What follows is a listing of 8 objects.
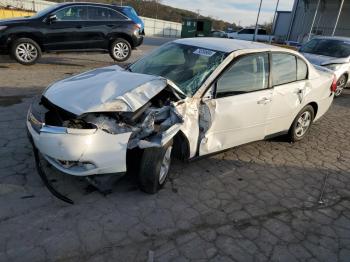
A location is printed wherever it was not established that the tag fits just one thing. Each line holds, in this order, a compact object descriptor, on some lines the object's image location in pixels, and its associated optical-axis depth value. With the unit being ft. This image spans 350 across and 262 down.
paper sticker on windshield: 13.78
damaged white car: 10.30
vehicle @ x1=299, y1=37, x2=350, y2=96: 30.35
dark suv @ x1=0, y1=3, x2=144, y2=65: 30.42
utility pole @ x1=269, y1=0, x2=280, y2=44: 115.61
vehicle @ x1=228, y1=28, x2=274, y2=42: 104.88
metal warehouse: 95.96
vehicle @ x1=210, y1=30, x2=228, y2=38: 109.49
